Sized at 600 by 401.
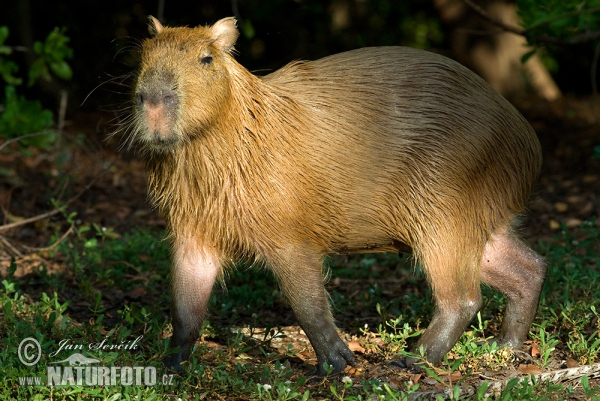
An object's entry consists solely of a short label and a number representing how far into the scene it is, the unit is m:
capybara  7.50
